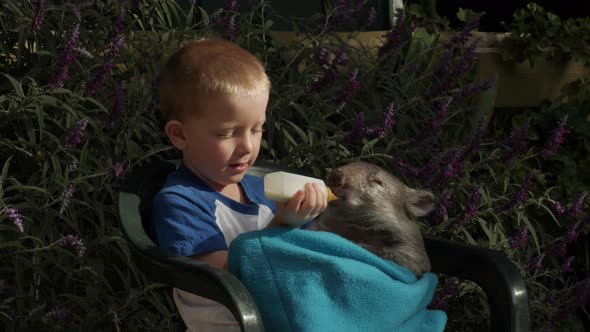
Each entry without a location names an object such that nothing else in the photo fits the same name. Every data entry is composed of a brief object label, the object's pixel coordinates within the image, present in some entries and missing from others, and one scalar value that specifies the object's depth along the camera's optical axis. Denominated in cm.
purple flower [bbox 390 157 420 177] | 344
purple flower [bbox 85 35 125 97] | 315
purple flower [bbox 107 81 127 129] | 315
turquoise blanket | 214
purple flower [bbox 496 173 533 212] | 361
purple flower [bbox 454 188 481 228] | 351
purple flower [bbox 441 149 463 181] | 349
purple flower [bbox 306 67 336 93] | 356
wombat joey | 240
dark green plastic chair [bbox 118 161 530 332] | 199
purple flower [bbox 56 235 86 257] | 286
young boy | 229
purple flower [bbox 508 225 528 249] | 360
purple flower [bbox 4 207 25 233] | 272
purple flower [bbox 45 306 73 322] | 292
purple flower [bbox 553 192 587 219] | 362
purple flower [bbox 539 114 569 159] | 365
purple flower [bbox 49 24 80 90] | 308
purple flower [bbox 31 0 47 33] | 313
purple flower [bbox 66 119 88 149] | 298
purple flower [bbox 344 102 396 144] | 335
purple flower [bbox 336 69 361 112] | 350
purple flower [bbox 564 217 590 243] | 367
